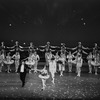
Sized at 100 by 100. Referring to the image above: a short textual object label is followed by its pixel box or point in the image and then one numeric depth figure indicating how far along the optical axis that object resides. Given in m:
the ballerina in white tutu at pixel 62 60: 16.29
